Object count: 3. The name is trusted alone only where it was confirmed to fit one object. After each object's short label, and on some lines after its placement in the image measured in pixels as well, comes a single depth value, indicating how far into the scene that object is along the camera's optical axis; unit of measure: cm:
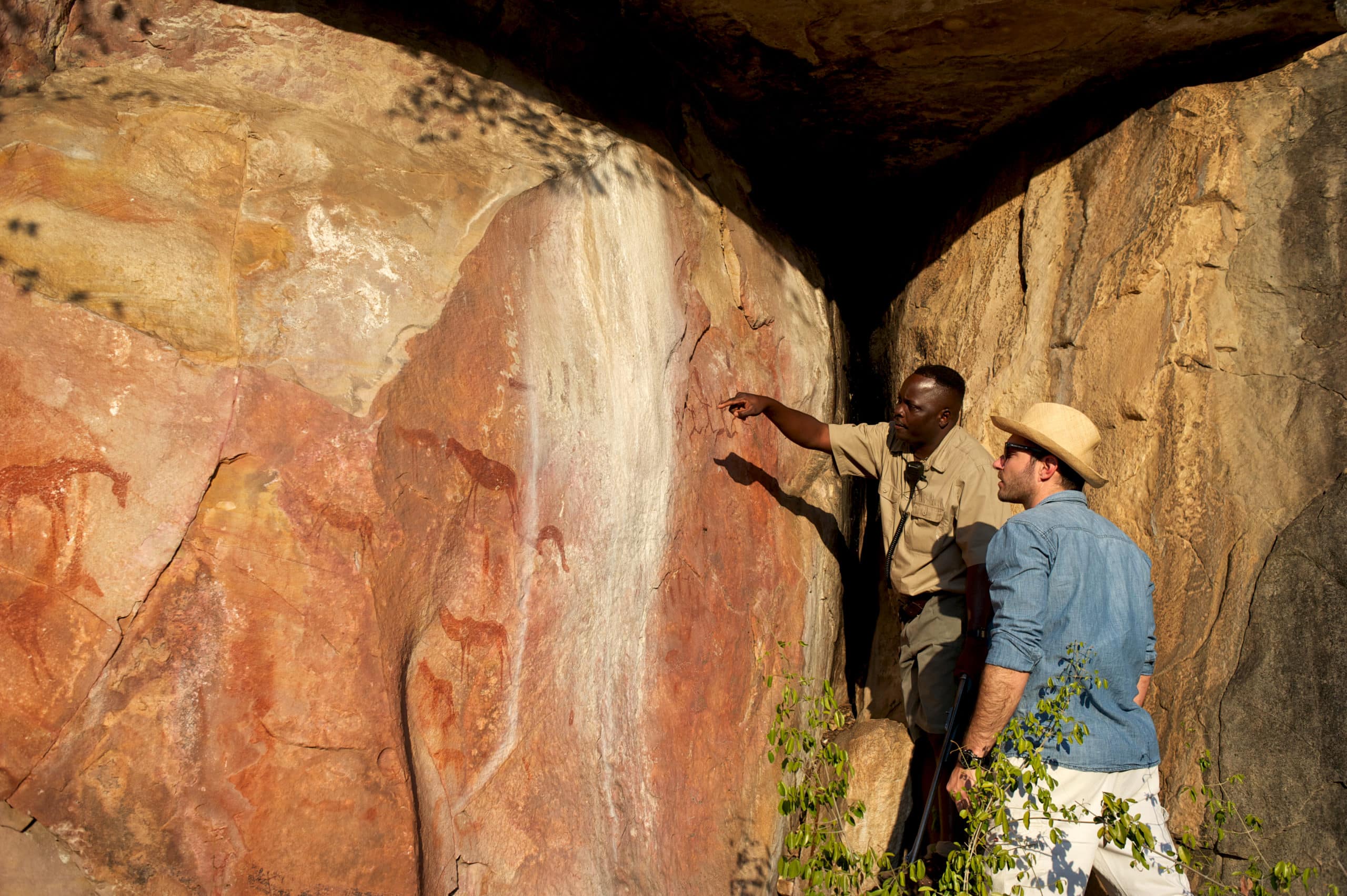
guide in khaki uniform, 338
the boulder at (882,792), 379
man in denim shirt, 253
